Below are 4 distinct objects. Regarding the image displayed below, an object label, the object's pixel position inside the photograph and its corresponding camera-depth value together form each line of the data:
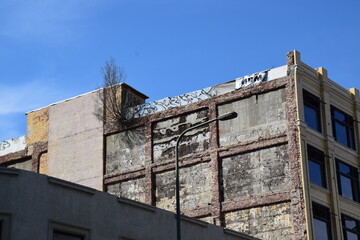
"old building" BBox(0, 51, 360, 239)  37.53
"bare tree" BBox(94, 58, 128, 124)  44.41
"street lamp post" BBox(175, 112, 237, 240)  23.98
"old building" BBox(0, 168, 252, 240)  23.11
